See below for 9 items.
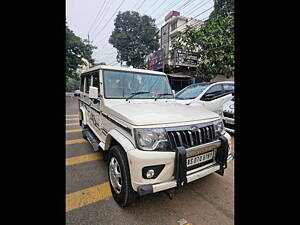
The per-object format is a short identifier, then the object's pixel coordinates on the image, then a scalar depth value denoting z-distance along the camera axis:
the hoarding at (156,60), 14.94
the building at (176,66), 12.05
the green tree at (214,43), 8.42
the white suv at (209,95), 5.16
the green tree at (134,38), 20.36
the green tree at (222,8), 12.66
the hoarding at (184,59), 11.59
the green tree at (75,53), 18.41
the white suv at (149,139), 1.67
